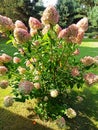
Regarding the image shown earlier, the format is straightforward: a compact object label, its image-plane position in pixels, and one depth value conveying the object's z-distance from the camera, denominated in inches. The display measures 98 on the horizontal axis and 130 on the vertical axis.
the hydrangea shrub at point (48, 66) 58.9
